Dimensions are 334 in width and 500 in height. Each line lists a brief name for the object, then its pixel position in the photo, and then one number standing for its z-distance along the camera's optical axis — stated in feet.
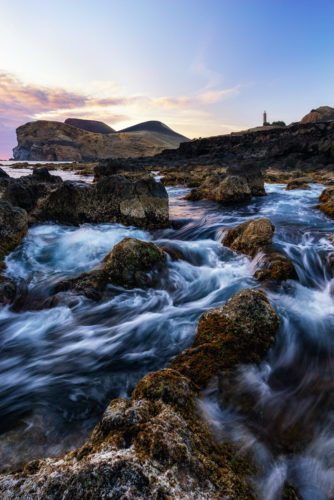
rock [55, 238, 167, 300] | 12.64
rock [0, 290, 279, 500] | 3.19
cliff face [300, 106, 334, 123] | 213.66
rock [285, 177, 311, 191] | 46.47
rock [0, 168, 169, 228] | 22.20
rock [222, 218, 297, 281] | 13.61
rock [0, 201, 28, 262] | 15.74
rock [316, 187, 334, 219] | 27.78
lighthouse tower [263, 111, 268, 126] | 234.62
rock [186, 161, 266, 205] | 34.88
